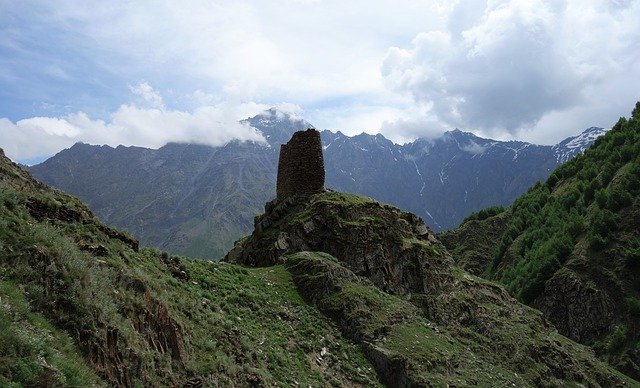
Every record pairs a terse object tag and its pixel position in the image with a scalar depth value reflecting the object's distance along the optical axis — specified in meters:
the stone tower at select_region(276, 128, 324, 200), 46.78
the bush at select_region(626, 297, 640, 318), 66.75
